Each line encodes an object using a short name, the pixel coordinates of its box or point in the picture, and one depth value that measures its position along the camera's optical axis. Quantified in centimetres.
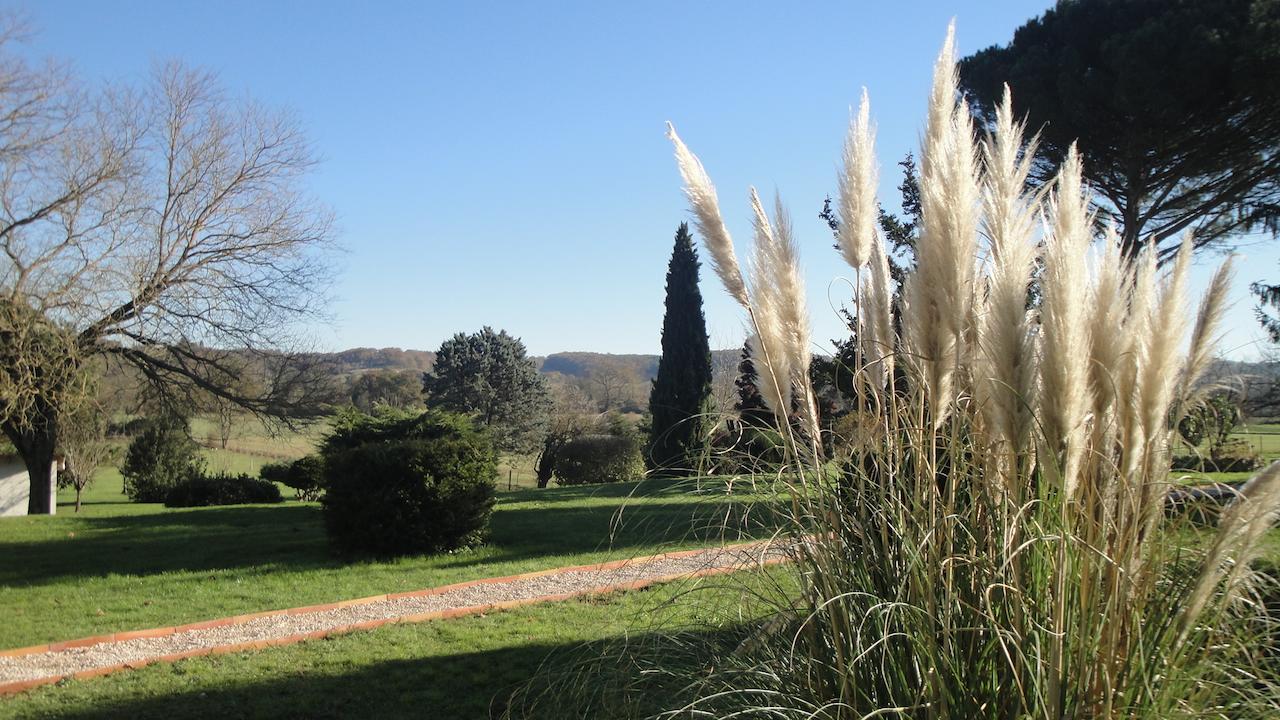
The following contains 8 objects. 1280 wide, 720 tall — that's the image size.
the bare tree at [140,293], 1115
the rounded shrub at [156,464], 2080
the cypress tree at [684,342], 2100
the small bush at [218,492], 1712
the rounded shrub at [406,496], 860
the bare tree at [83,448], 1538
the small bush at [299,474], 1994
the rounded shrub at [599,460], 2164
